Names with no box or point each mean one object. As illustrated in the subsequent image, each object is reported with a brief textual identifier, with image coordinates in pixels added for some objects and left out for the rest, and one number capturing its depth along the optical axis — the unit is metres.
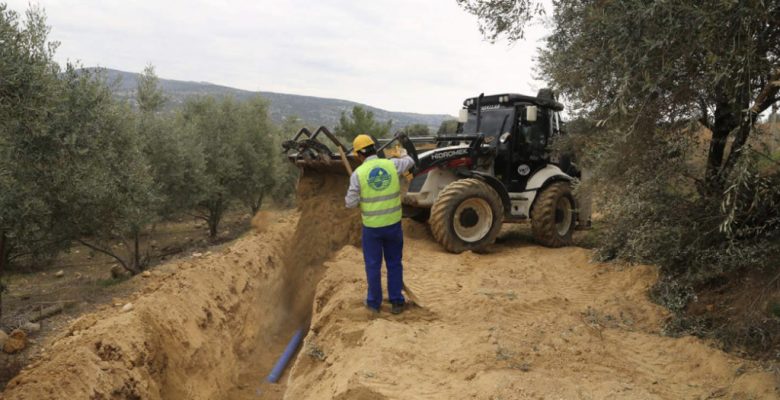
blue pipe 6.88
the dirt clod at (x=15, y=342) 7.23
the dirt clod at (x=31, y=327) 8.27
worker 5.79
